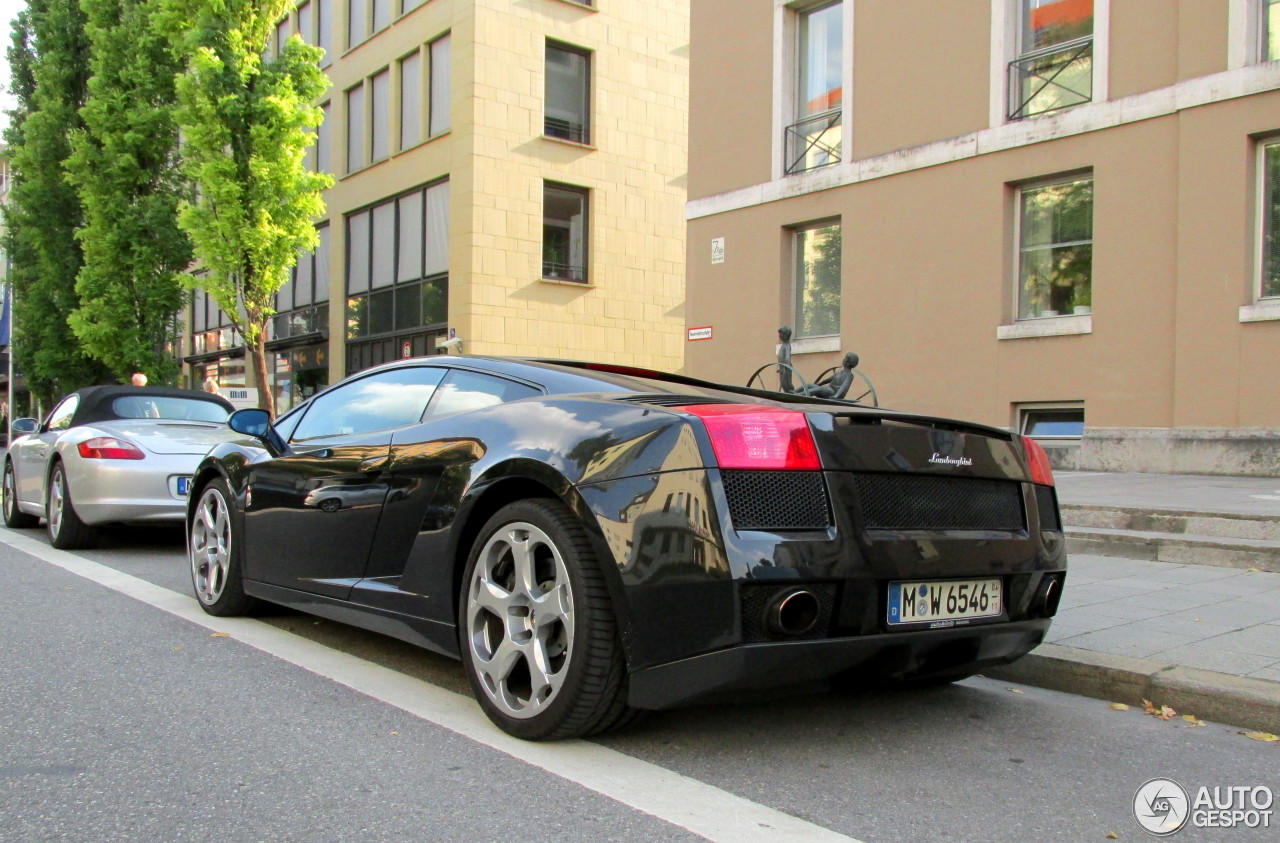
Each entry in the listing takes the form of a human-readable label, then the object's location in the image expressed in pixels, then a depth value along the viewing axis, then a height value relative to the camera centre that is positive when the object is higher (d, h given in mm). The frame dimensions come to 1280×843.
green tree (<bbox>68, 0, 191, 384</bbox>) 22406 +4669
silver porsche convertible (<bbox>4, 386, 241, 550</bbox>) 7801 -294
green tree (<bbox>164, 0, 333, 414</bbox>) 17234 +4342
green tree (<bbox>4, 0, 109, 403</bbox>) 25594 +5080
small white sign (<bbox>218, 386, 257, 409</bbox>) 19867 +422
